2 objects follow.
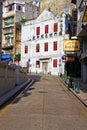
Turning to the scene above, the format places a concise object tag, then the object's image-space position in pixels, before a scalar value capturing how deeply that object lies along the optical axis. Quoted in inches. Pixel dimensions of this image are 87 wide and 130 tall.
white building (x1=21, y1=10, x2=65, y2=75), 957.5
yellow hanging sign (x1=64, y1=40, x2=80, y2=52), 753.5
